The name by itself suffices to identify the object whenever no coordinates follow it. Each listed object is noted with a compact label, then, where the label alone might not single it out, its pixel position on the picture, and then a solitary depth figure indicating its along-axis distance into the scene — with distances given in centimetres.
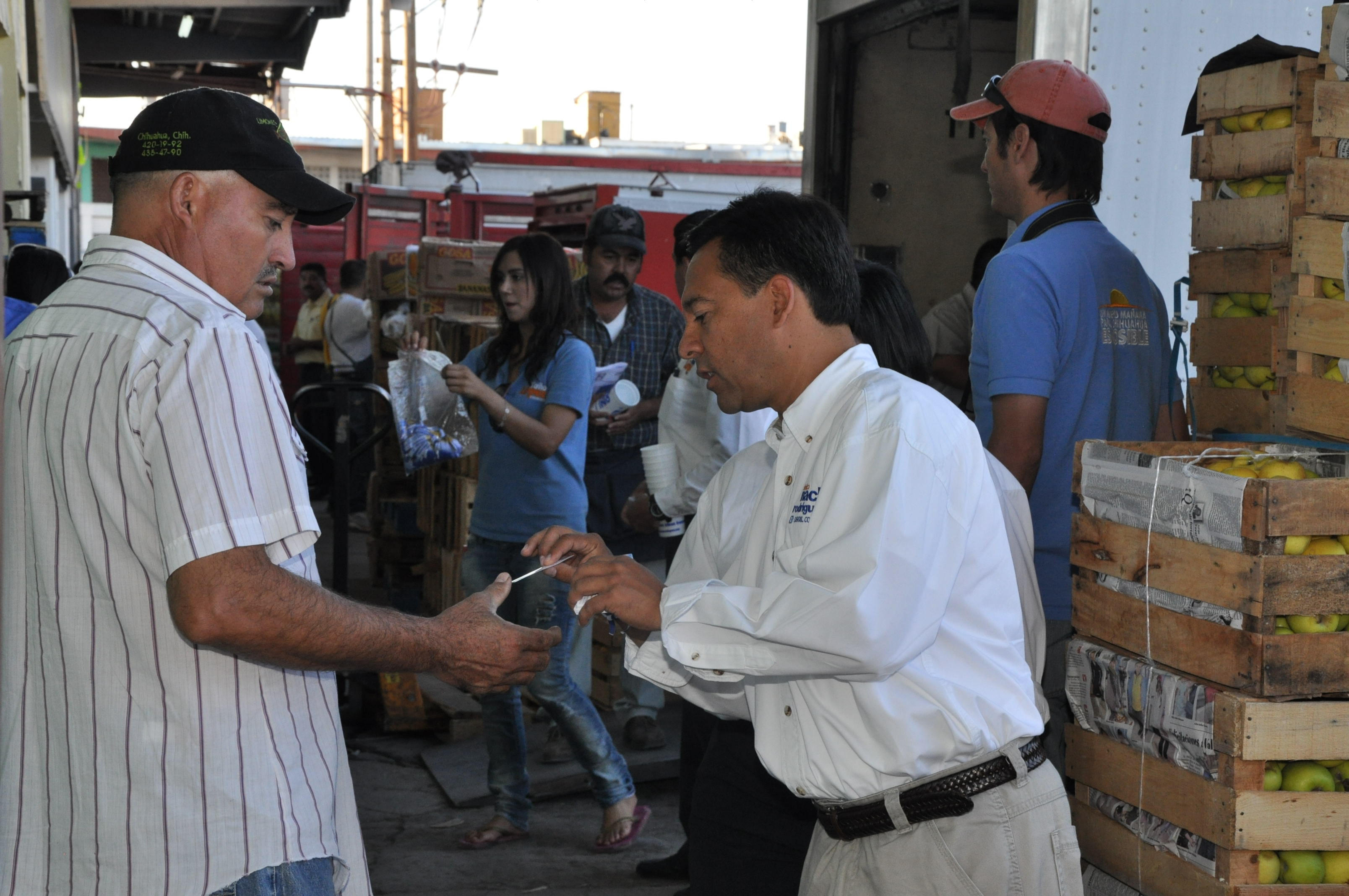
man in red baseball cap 309
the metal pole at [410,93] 2648
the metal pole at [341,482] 618
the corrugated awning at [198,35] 1135
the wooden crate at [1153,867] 245
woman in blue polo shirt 462
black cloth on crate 308
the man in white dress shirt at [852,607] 177
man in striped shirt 171
